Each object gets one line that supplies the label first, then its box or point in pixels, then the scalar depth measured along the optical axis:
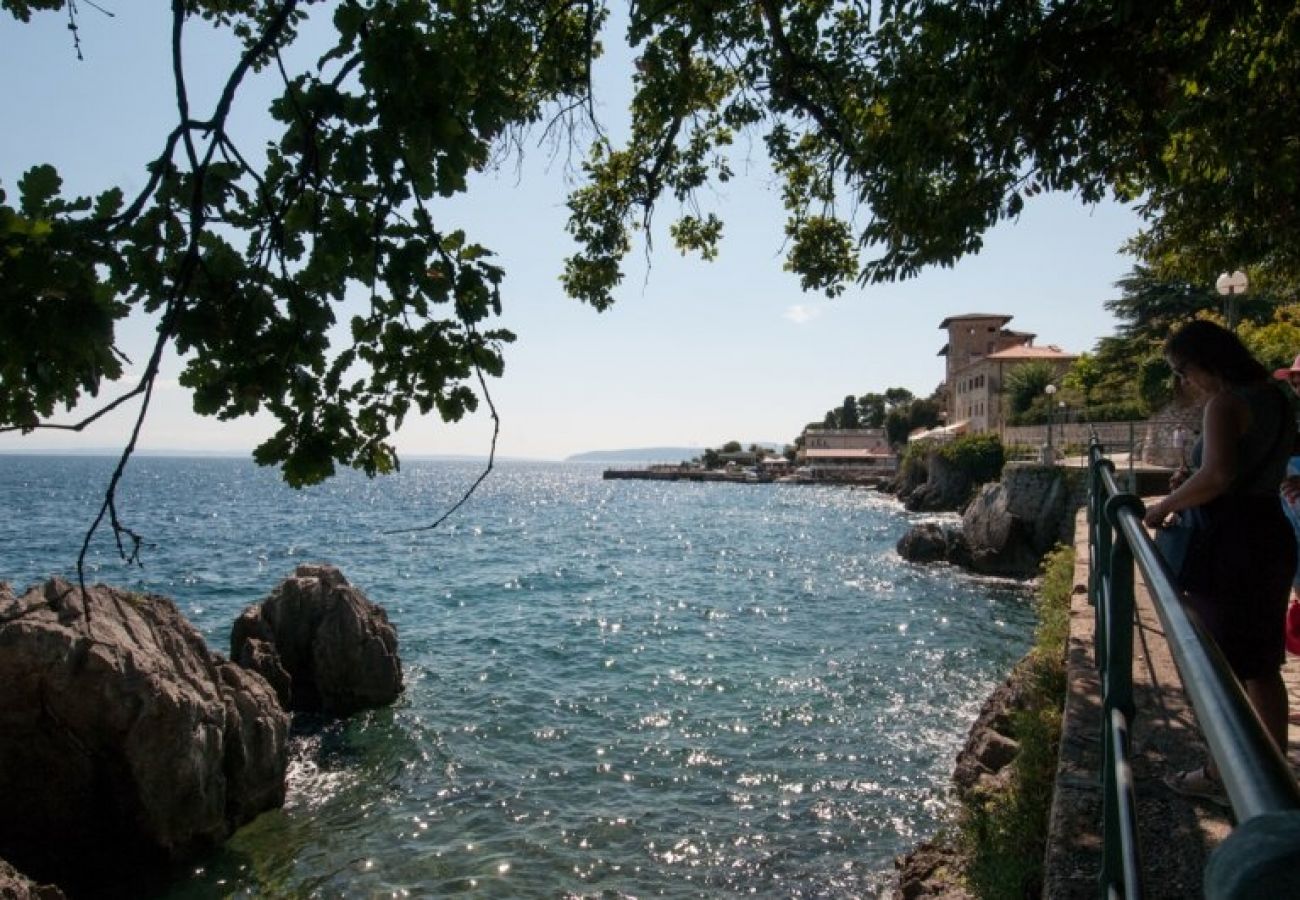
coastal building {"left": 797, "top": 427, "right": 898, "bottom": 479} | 100.88
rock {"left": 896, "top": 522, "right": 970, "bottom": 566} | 29.78
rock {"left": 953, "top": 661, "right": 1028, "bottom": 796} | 7.50
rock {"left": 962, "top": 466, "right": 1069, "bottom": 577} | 26.36
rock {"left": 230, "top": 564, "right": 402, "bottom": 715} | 12.81
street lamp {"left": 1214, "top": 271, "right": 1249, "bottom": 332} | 11.73
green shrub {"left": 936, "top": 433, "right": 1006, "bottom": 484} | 48.69
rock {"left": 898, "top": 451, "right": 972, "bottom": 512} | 52.12
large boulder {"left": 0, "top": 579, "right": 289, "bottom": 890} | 7.61
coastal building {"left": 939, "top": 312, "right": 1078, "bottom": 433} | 68.25
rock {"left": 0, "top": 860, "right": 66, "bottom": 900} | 5.16
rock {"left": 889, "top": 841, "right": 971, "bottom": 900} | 5.79
